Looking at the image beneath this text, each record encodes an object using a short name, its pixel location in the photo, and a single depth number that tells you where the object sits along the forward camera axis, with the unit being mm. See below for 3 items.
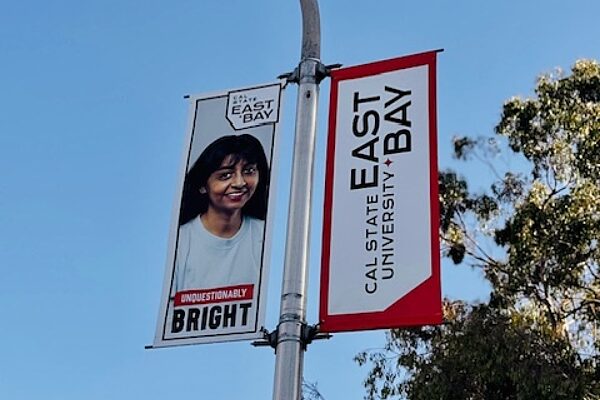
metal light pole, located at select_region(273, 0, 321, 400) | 5215
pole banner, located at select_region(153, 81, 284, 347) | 5633
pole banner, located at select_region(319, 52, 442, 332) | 5379
